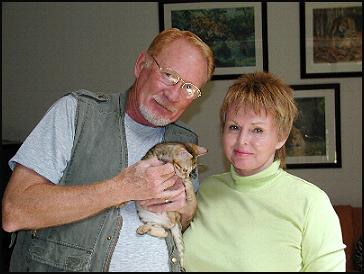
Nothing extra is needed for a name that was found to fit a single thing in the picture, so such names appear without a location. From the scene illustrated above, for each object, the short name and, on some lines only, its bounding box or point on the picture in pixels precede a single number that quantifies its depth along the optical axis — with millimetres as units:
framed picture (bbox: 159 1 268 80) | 3590
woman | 1224
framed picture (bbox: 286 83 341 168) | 3559
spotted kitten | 1274
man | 1165
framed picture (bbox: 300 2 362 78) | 3547
